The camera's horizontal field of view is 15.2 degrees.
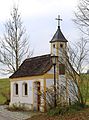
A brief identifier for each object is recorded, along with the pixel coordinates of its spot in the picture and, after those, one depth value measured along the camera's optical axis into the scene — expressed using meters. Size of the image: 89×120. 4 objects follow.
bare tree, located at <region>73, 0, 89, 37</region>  19.23
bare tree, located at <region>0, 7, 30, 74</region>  39.06
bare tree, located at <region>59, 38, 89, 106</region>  22.78
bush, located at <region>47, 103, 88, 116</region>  20.43
